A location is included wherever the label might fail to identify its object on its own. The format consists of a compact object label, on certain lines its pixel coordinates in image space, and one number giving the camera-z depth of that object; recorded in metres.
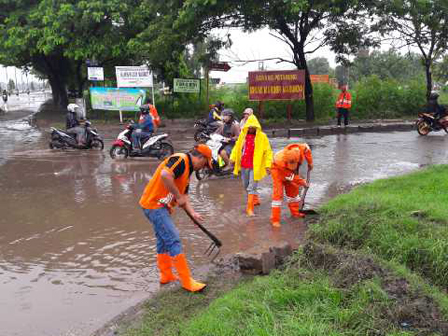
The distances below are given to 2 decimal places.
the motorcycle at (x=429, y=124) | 15.55
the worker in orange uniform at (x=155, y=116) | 15.02
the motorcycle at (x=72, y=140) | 13.60
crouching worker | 6.39
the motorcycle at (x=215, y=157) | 9.89
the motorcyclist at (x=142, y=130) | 12.02
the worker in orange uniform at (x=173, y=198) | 4.49
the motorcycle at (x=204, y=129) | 13.16
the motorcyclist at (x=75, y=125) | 13.49
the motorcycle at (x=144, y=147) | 11.96
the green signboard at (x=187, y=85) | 19.95
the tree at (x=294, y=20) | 15.80
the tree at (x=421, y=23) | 17.41
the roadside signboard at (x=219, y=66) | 19.28
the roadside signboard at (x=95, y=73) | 19.41
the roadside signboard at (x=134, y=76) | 19.36
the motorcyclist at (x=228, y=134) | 9.64
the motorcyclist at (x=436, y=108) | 15.52
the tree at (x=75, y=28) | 19.36
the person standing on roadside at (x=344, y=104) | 17.78
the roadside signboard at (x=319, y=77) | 29.58
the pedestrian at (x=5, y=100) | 29.93
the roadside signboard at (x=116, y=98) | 19.81
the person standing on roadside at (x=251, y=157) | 7.10
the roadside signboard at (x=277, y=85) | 18.53
